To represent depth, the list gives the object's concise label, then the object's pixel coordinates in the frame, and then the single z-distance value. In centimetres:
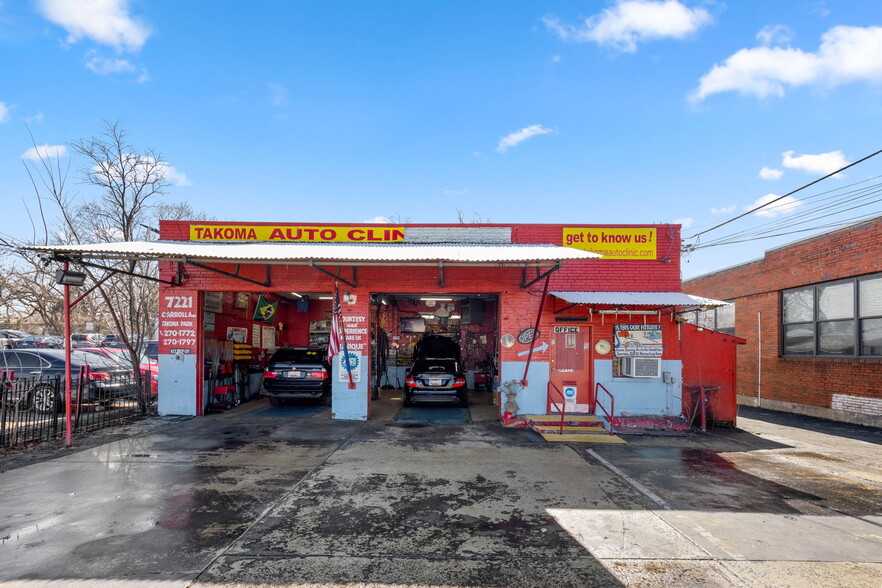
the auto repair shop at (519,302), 1088
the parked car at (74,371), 1040
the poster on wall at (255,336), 1534
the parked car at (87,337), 2870
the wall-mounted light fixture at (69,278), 817
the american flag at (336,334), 1028
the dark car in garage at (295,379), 1235
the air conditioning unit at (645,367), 1077
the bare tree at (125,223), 1083
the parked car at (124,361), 1279
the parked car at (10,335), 2111
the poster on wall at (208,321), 1182
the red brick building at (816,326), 1170
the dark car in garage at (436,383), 1204
